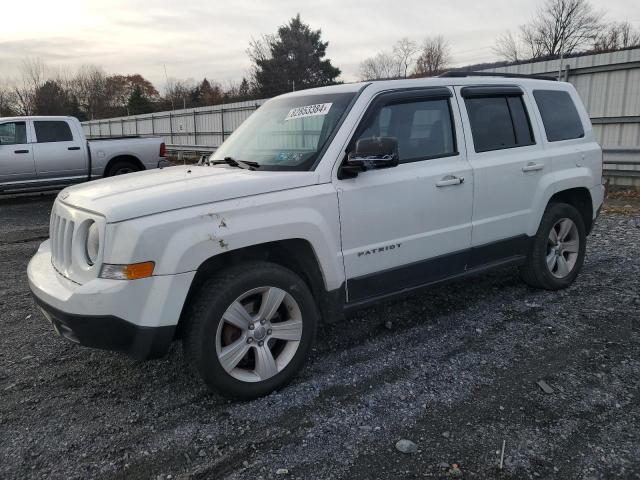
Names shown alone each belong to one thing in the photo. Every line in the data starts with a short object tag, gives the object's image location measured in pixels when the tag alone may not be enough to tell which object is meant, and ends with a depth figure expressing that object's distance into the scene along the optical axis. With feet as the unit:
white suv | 9.32
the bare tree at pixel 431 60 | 161.16
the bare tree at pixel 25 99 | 177.17
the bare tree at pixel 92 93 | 192.34
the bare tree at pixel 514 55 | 156.63
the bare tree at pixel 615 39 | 128.06
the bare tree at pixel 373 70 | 158.42
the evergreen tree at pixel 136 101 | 164.44
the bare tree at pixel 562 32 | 150.30
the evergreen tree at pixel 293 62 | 145.69
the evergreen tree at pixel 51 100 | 172.96
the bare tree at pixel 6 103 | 170.50
